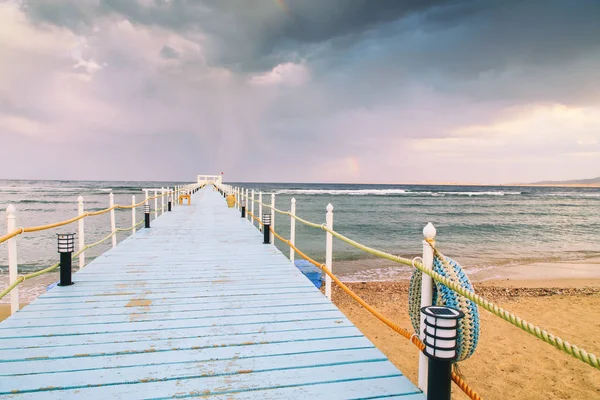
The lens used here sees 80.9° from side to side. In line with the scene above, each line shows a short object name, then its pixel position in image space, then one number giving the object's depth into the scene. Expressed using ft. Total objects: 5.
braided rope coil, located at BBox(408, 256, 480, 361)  8.16
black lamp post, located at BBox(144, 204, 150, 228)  34.59
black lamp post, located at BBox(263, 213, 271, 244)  27.05
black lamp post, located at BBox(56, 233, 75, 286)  15.52
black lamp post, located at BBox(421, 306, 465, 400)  6.35
